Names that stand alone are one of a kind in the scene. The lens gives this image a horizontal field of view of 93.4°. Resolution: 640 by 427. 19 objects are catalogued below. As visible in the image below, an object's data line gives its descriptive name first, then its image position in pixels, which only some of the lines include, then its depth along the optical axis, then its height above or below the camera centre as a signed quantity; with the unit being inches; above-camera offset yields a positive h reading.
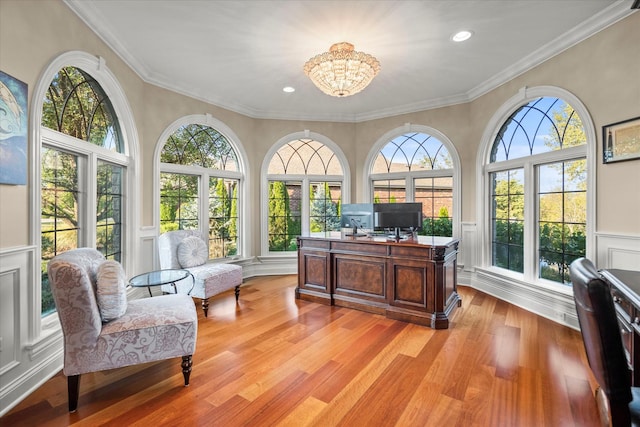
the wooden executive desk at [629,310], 57.7 -19.9
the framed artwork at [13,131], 73.5 +21.2
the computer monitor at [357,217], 154.7 -1.9
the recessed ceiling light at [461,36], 116.3 +69.9
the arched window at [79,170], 96.2 +16.2
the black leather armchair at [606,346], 40.6 -18.4
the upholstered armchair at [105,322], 70.6 -28.3
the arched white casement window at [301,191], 217.8 +16.5
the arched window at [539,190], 128.0 +11.2
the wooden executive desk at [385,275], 124.8 -29.0
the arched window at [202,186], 169.1 +17.2
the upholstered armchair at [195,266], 137.5 -26.6
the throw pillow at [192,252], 149.9 -19.7
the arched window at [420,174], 194.4 +26.4
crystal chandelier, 112.3 +55.6
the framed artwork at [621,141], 101.0 +25.1
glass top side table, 110.3 -24.9
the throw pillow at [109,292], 77.4 -20.2
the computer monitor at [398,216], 139.6 -1.3
